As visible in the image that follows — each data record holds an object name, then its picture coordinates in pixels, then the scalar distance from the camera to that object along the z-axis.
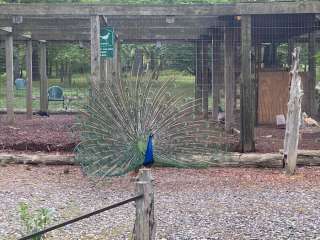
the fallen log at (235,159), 9.80
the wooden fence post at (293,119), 9.18
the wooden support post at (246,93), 10.60
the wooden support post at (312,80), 15.11
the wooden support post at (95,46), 10.49
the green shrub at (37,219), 4.48
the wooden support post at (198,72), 16.75
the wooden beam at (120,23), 12.68
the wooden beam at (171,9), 10.41
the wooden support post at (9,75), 14.70
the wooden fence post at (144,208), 4.27
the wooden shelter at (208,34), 10.51
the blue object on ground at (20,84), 27.70
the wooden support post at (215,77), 14.90
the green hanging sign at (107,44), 10.76
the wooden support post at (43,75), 19.02
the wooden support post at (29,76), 17.55
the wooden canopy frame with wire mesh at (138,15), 10.46
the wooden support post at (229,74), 13.41
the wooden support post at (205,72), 16.43
